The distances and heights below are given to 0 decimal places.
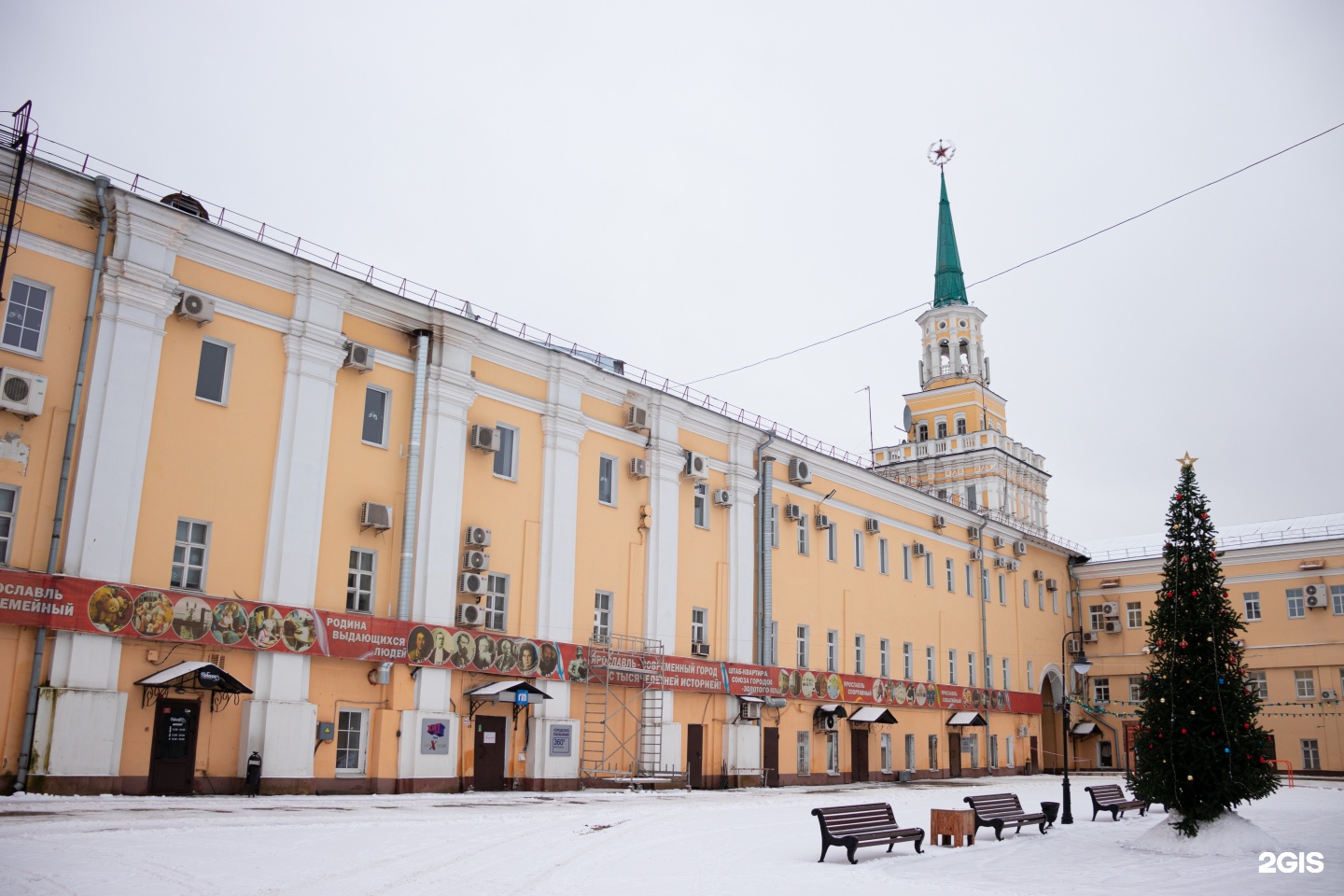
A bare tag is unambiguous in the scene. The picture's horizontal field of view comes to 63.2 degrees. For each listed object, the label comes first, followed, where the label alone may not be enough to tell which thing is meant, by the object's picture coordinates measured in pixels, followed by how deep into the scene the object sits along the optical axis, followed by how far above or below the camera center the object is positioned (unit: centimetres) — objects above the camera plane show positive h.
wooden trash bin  1675 -173
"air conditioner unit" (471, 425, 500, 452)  2533 +589
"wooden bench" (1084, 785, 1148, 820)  2262 -179
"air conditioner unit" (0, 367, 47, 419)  1823 +486
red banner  1830 +117
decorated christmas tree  1756 +21
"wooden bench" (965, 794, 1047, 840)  1783 -167
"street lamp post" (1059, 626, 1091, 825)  2156 +93
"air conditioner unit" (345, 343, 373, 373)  2342 +710
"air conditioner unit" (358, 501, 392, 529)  2303 +372
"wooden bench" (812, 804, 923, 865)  1428 -159
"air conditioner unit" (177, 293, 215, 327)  2083 +717
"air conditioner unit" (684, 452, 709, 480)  3114 +665
